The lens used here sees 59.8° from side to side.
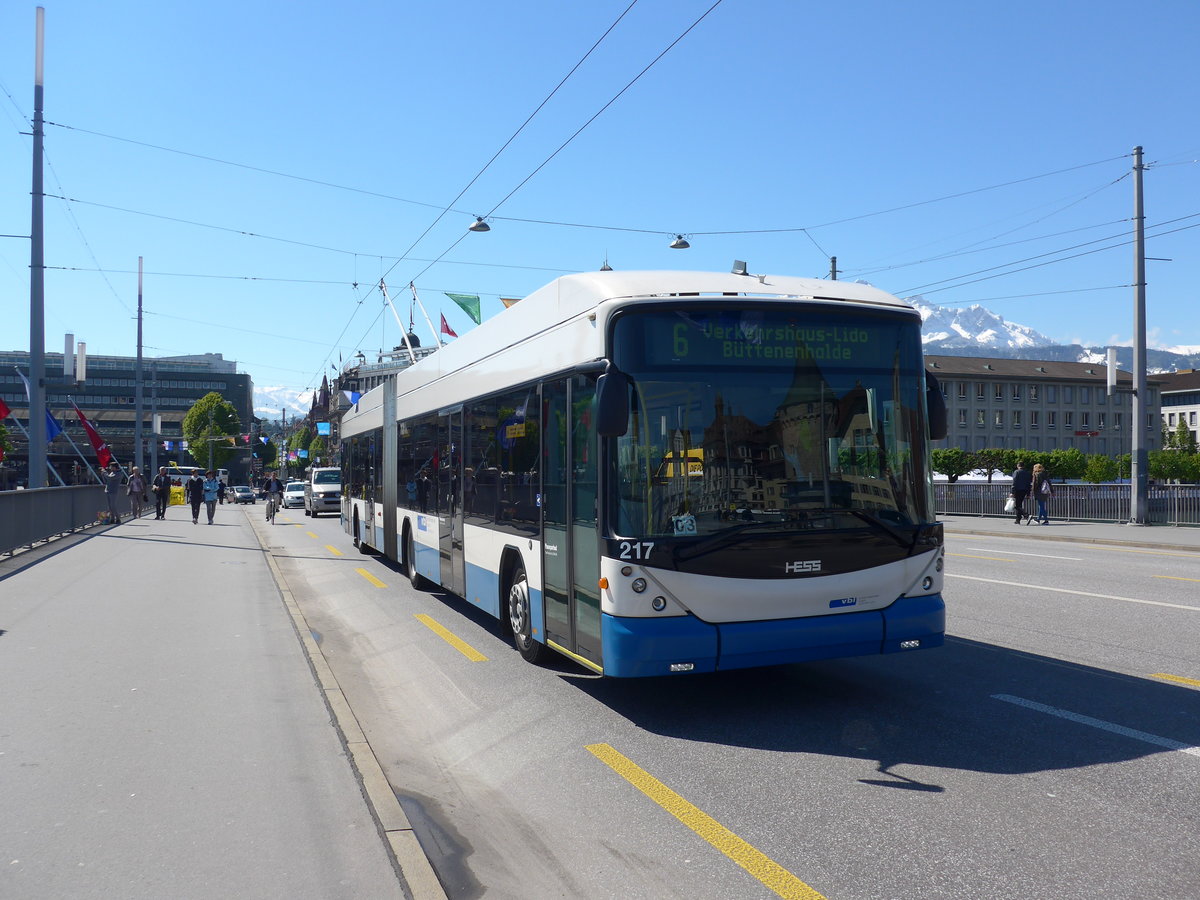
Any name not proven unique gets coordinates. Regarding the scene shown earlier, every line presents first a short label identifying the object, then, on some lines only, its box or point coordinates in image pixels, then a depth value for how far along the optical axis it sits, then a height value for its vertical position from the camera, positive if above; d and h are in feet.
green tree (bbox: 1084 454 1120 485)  306.96 -0.99
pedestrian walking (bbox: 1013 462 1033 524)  98.67 -1.93
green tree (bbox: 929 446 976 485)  344.90 +1.35
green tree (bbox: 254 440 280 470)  549.13 +7.04
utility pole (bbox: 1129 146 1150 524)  87.86 +8.42
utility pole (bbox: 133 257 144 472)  142.51 +7.54
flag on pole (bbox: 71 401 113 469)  107.85 +2.20
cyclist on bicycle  120.98 -3.12
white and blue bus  21.04 -0.14
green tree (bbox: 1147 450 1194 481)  322.75 -0.14
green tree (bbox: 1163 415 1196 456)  359.91 +9.49
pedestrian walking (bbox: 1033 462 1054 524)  96.12 -2.27
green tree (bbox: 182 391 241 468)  363.56 +15.07
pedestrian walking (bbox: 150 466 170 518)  119.26 -2.91
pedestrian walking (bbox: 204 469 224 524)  108.27 -2.75
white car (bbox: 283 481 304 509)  195.00 -5.54
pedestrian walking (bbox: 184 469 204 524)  107.25 -2.55
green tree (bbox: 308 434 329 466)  337.99 +6.48
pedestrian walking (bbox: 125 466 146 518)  110.32 -2.17
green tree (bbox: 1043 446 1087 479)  327.47 +0.56
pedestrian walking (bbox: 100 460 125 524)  102.17 -2.05
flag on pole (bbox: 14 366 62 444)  94.06 +3.72
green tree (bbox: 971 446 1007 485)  353.63 +2.74
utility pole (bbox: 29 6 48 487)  76.43 +11.30
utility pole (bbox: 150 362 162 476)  185.86 +4.49
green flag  82.28 +12.98
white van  142.51 -3.24
